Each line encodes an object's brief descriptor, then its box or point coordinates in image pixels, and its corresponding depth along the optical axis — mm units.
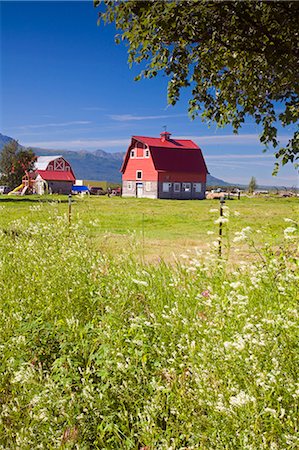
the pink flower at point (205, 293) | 5281
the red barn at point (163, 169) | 62062
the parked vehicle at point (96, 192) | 77362
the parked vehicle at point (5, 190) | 84175
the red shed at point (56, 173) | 82000
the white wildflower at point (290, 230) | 4492
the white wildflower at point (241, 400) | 2936
